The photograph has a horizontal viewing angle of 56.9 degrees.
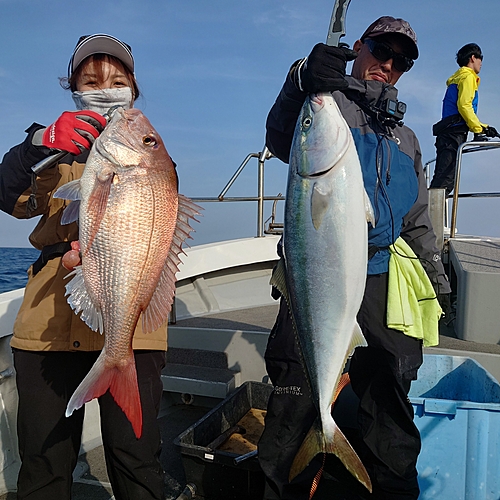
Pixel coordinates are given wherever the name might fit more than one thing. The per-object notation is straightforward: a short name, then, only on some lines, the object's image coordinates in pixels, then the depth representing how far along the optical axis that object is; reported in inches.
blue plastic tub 94.4
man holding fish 70.9
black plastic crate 107.0
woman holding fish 76.5
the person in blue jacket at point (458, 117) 271.0
